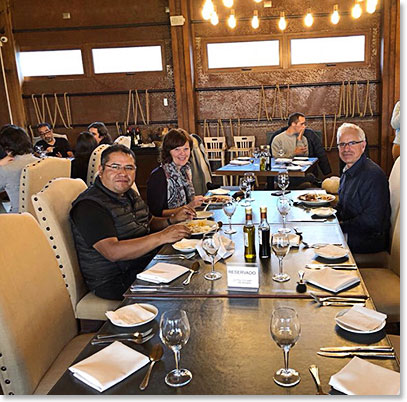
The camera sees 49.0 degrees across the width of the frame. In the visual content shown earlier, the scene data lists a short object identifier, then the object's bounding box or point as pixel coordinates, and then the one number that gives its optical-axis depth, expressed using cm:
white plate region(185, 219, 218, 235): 240
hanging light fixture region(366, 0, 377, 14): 503
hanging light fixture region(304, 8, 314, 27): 549
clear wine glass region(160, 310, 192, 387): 116
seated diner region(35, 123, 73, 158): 614
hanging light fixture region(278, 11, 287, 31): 569
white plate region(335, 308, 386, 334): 131
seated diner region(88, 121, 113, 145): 554
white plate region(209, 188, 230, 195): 350
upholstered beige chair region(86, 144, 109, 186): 423
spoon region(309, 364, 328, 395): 107
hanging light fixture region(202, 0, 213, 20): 509
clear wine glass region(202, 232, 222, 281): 178
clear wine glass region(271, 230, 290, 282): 172
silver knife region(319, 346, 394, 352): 124
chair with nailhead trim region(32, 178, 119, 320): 216
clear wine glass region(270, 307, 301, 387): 112
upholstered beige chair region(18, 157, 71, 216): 335
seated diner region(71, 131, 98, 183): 436
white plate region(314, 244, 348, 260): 192
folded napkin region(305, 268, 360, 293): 164
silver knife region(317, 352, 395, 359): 121
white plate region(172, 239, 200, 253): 213
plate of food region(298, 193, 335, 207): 295
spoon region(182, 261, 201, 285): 179
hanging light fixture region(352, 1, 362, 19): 552
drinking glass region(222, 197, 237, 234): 246
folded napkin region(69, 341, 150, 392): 116
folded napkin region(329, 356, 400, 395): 106
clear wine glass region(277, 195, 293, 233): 248
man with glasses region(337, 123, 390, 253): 267
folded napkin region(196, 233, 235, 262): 198
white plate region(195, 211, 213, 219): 276
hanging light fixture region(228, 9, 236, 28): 585
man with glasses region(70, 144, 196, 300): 213
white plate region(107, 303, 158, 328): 143
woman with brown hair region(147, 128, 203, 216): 309
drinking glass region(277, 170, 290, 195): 323
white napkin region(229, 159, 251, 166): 501
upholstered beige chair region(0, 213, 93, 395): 149
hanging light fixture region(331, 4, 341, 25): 533
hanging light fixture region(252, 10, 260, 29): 578
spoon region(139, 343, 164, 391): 114
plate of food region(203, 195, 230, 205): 319
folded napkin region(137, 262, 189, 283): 178
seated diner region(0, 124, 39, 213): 390
